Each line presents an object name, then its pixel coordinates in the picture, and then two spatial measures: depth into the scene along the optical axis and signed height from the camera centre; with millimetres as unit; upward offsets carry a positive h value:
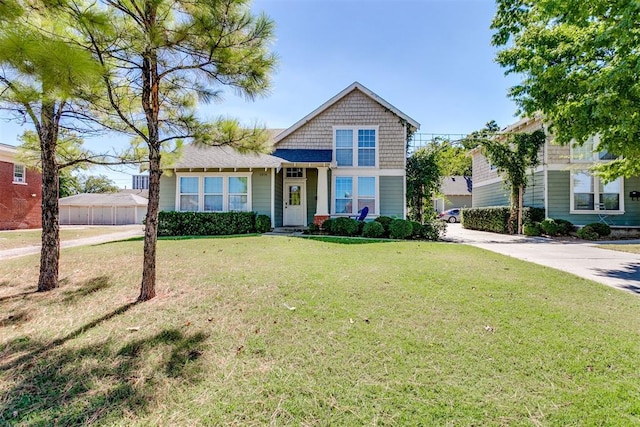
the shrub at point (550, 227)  14367 -652
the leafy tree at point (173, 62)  3930 +2147
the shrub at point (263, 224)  12981 -536
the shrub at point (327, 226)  13214 -612
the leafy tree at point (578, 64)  6344 +3576
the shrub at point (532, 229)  15023 -784
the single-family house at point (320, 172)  13977 +1860
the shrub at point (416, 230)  12928 -755
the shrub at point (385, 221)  12930 -387
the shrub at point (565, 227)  14461 -654
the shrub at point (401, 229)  12438 -689
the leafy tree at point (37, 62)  2838 +1427
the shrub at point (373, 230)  12476 -734
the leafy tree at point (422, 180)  15211 +1620
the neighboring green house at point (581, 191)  14773 +1097
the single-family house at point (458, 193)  36344 +2320
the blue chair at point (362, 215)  13625 -135
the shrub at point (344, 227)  12977 -642
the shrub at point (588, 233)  13594 -889
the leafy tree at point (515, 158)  15281 +2775
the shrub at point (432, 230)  12838 -745
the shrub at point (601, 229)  13633 -695
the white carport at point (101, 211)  29172 -79
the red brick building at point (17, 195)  18109 +959
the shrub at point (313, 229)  13270 -758
